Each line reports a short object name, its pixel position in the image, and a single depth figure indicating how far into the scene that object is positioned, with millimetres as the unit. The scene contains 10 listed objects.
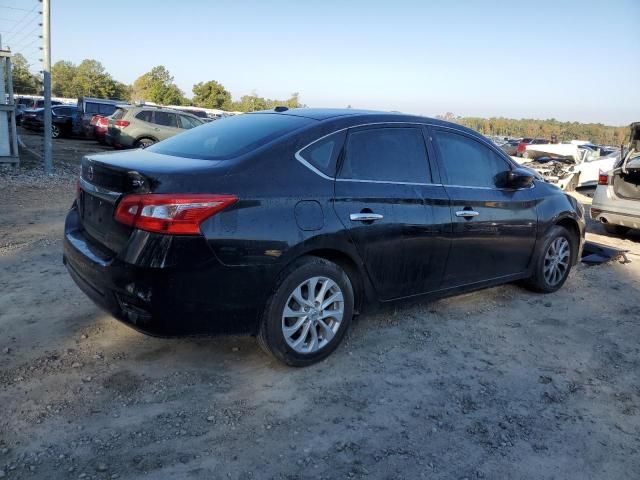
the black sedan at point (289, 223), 2881
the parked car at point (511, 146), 32713
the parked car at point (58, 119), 22641
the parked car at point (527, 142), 30041
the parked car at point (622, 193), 8047
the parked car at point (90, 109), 21609
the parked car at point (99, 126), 18203
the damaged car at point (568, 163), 14614
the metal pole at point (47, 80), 10758
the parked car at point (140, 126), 15273
